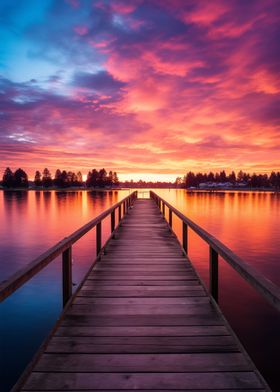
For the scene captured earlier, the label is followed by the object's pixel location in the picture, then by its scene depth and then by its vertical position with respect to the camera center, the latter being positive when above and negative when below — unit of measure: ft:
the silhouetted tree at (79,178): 625.08 +20.67
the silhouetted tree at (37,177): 566.77 +20.99
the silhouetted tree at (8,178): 482.69 +16.50
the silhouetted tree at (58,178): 545.03 +18.24
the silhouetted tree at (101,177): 596.70 +21.57
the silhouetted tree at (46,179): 551.59 +16.49
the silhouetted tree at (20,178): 494.18 +16.70
